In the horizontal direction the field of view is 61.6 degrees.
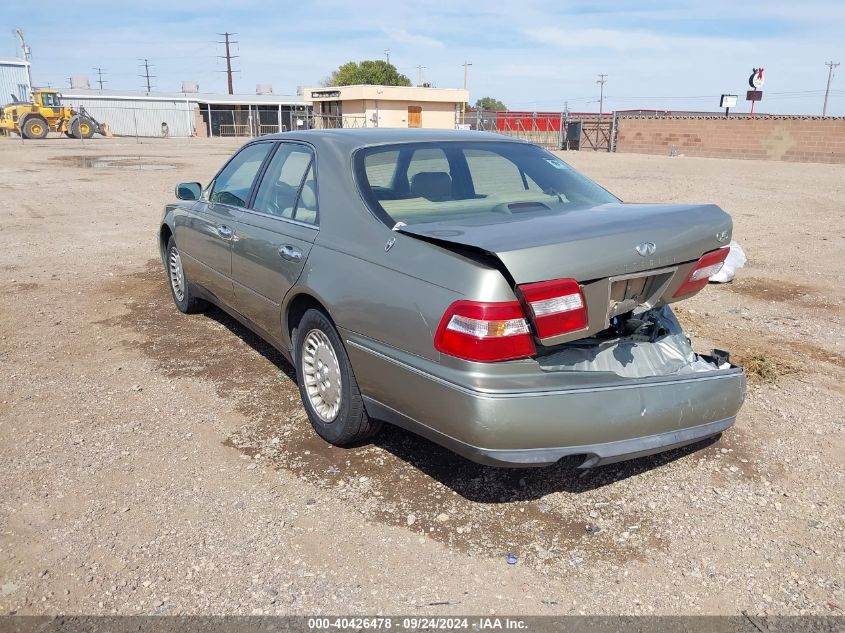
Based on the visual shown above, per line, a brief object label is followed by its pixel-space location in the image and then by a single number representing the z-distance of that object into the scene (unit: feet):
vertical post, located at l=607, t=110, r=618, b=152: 130.21
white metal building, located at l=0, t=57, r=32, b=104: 206.60
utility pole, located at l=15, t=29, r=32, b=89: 212.23
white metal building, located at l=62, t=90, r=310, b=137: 185.37
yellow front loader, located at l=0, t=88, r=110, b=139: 129.70
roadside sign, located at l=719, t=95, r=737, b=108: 154.20
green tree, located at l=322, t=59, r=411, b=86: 248.52
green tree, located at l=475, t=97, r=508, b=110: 379.10
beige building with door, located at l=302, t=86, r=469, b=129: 150.00
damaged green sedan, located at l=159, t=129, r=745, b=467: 9.23
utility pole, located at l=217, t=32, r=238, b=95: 312.91
